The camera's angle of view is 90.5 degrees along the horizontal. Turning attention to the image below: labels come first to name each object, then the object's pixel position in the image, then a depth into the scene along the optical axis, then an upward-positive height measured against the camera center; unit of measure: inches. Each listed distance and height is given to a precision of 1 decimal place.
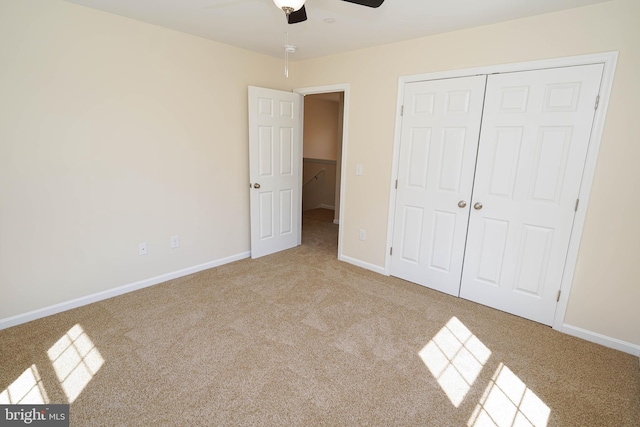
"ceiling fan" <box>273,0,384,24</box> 67.5 +30.8
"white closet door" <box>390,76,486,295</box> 111.0 -8.6
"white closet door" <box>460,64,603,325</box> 92.2 -8.2
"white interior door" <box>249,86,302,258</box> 144.4 -9.1
